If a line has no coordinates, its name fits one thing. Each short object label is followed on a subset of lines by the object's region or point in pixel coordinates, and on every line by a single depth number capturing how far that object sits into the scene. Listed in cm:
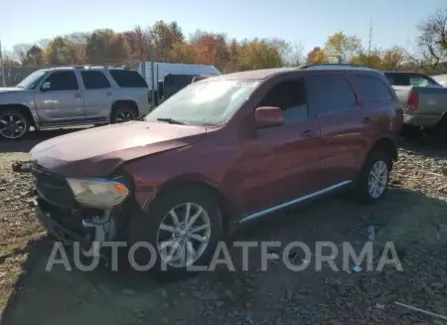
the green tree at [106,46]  5694
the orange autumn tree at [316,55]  4819
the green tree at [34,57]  4664
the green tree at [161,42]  4244
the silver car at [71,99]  1074
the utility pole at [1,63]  2209
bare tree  3794
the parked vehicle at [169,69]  2148
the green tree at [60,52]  5202
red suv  321
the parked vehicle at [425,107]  922
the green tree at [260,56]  4125
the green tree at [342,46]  4931
